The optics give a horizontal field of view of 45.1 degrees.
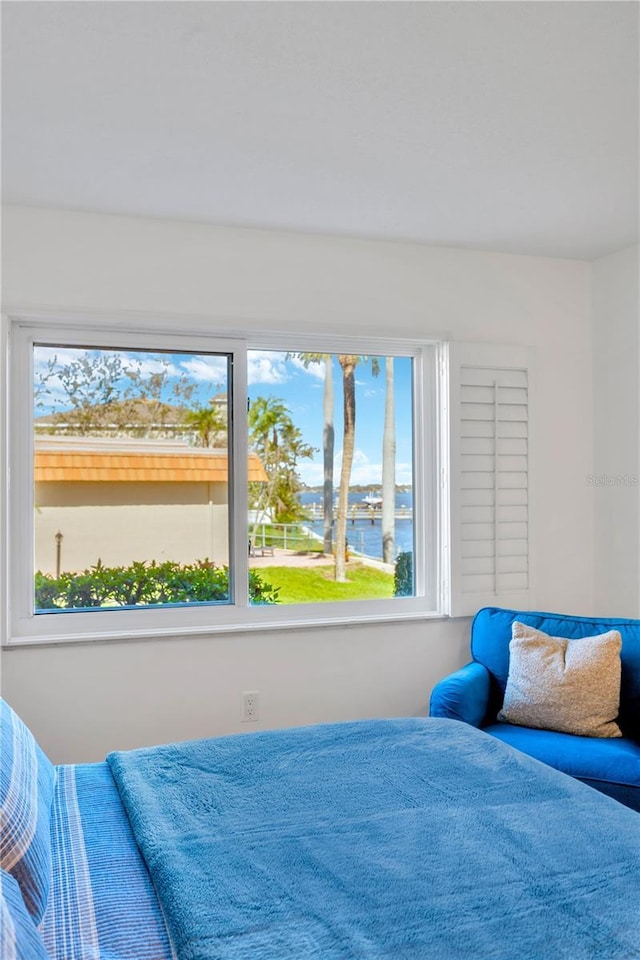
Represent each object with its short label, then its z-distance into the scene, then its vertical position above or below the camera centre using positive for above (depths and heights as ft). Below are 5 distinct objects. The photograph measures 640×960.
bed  4.25 -2.43
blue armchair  8.93 -2.84
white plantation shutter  12.11 +0.24
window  10.64 +0.18
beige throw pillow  9.78 -2.53
